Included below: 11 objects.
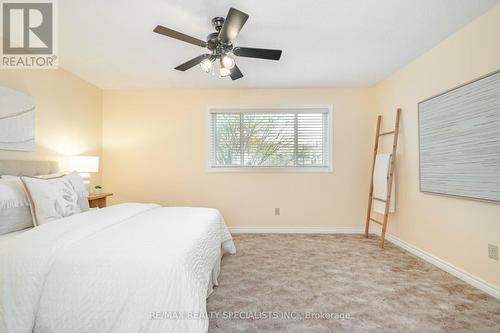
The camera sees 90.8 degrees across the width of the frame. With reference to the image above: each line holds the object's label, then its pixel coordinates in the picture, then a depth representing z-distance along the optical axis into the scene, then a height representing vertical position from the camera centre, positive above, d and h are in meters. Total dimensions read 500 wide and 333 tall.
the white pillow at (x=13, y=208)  1.83 -0.31
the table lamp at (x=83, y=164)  3.16 +0.05
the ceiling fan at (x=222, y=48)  1.89 +1.02
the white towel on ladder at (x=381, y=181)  3.42 -0.20
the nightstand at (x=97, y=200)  3.19 -0.45
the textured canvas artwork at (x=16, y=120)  2.46 +0.50
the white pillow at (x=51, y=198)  1.98 -0.26
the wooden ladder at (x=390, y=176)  3.30 -0.11
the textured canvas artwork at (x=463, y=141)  2.07 +0.26
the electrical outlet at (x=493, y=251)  2.08 -0.71
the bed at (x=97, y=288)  1.27 -0.64
